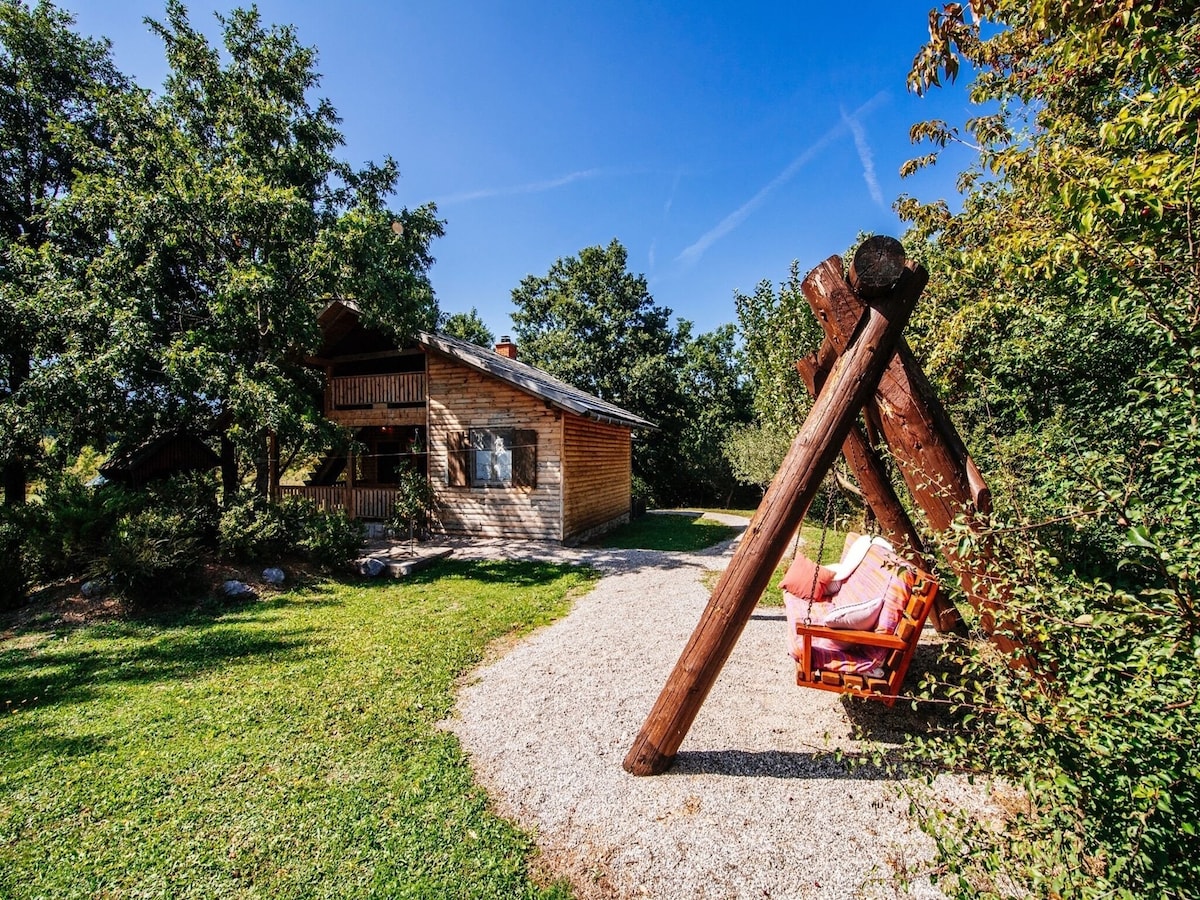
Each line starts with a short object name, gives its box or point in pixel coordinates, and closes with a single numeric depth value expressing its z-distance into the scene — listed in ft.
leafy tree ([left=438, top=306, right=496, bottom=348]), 97.25
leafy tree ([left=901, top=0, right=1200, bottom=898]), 4.94
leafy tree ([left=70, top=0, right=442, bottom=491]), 28.81
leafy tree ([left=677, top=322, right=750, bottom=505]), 74.23
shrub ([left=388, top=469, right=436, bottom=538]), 37.27
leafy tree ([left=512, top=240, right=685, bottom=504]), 79.20
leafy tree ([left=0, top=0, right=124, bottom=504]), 27.25
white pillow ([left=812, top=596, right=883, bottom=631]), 11.19
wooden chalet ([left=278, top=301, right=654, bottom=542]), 38.34
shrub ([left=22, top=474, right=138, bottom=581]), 23.76
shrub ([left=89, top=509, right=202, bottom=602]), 21.88
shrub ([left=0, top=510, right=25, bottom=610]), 22.59
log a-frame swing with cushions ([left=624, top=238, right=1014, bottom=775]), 8.71
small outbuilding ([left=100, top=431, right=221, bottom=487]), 44.62
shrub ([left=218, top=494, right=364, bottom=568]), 26.35
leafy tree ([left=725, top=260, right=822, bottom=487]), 33.42
